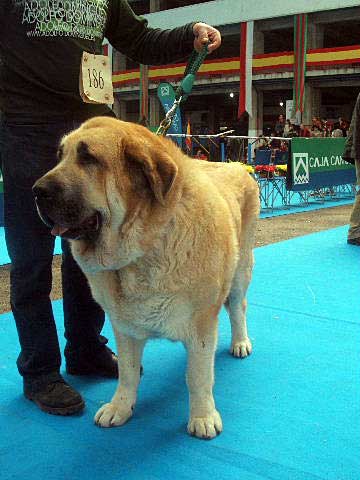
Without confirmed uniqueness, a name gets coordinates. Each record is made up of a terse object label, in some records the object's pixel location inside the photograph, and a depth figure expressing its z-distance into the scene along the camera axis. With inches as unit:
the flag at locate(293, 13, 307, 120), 754.8
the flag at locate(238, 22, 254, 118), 804.0
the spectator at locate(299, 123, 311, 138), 540.1
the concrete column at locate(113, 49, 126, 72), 997.2
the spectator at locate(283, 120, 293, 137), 562.1
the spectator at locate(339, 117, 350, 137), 586.5
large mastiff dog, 60.8
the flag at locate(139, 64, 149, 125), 914.1
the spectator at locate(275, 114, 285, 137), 637.1
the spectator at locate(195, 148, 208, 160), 457.7
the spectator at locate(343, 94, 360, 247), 203.0
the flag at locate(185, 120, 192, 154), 412.8
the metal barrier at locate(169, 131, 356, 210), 323.3
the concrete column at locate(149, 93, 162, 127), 988.6
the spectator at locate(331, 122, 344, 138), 555.8
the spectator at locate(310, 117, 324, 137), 564.3
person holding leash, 76.7
